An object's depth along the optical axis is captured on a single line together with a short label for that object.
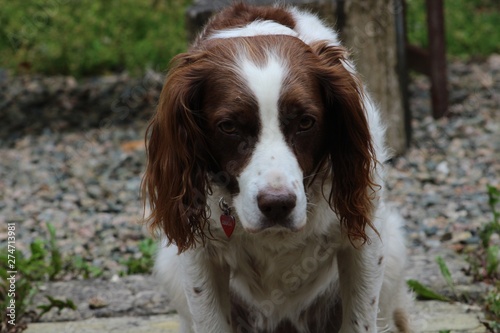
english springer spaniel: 5.62
